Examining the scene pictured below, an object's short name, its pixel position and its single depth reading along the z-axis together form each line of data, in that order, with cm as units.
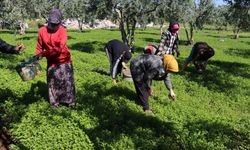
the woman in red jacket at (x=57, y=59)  559
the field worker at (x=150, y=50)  645
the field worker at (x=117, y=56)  836
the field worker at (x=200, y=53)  1045
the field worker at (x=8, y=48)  464
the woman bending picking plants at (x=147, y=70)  570
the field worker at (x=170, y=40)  749
